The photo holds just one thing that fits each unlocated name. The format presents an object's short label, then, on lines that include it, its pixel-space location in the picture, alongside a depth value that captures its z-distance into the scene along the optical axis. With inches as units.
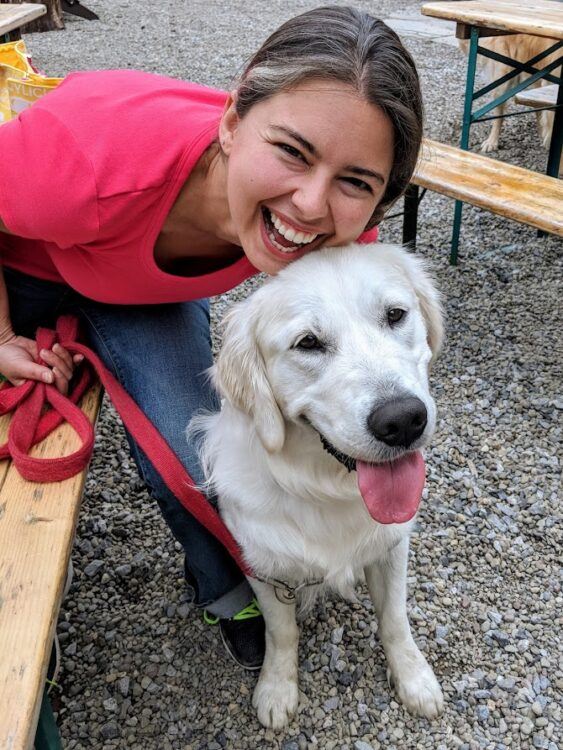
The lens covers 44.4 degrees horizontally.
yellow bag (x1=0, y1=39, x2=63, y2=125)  91.7
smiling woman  58.3
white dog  56.3
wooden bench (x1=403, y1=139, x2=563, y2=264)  110.1
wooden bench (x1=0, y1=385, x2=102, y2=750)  43.9
